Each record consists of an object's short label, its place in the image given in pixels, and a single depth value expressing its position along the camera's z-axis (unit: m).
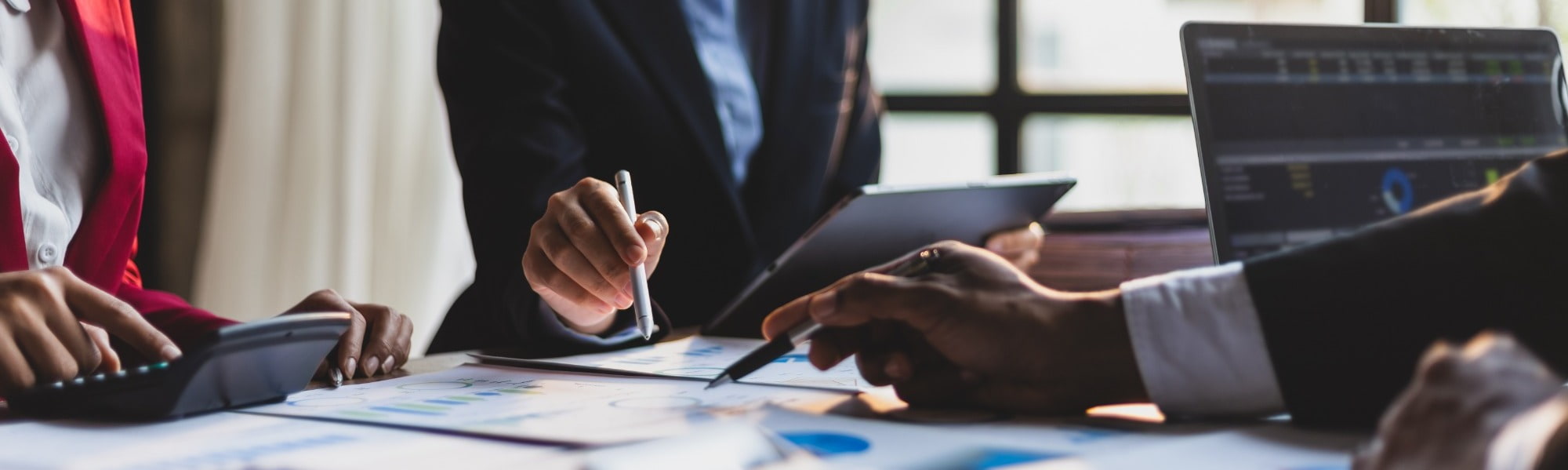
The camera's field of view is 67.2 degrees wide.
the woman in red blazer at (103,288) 0.76
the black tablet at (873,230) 1.10
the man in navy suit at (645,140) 1.16
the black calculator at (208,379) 0.69
